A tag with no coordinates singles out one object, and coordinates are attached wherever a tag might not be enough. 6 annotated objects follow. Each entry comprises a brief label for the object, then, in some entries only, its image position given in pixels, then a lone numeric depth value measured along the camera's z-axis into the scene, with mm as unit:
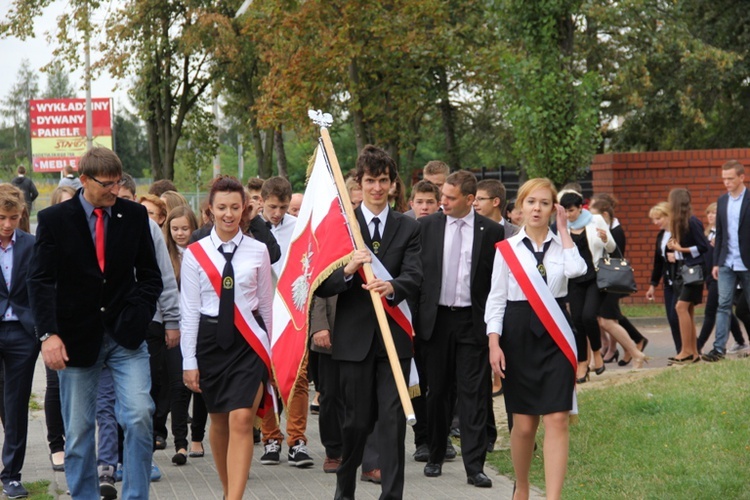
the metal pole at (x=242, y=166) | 60456
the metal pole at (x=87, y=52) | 31562
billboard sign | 64938
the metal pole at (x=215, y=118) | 40112
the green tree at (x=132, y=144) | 87750
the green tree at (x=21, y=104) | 110956
